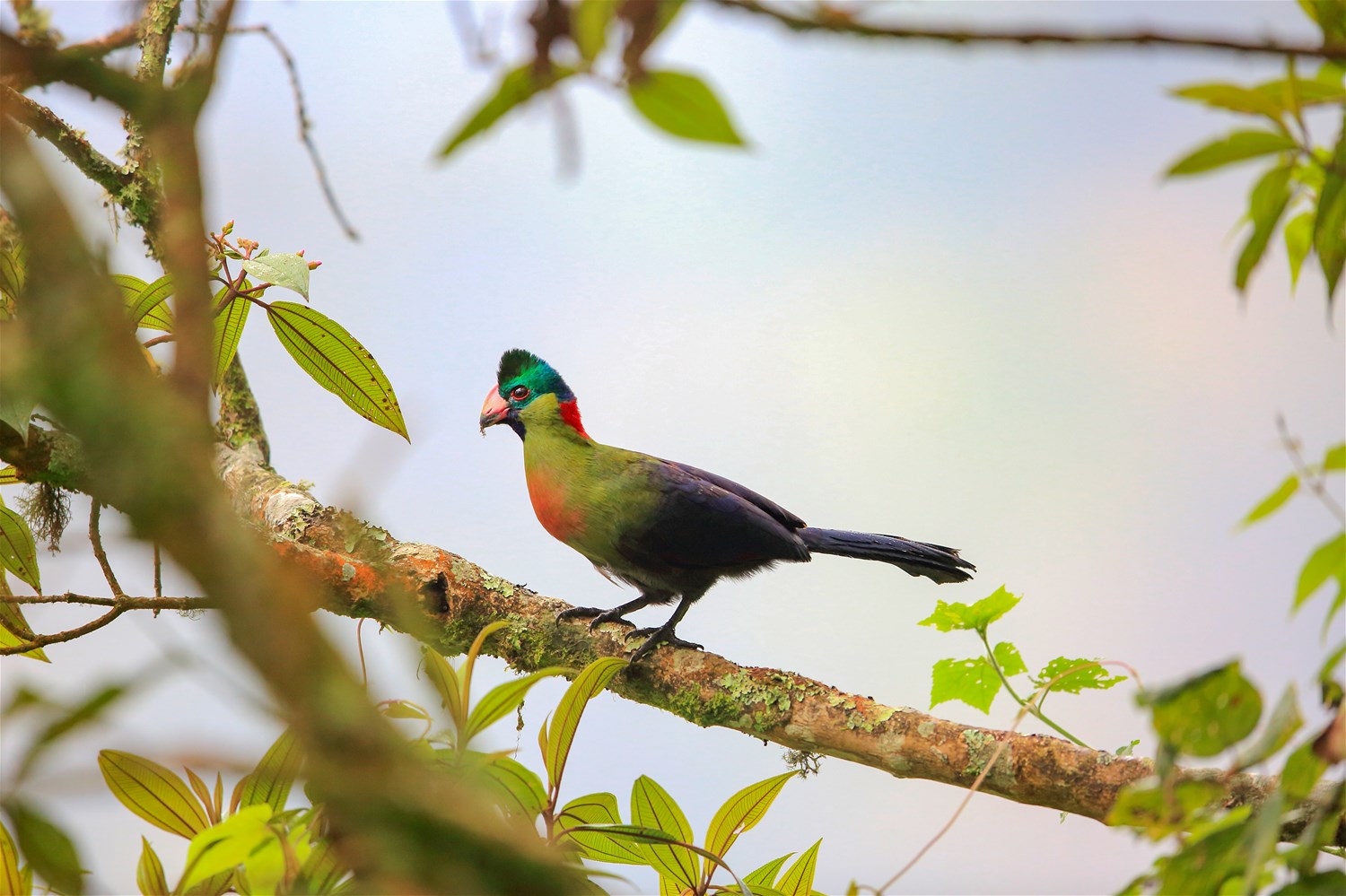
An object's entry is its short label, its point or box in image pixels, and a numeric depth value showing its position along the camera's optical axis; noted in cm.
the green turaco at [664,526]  1438
